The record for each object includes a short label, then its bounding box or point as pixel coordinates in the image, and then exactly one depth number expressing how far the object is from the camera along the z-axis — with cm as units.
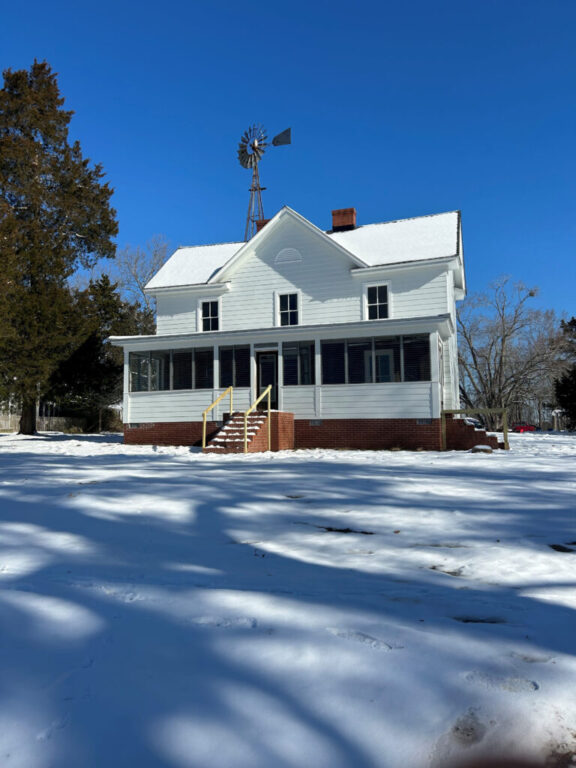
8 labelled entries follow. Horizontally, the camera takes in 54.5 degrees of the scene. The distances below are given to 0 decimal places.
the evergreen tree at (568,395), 3092
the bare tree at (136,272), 3653
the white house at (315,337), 1625
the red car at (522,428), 4398
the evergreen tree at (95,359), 2472
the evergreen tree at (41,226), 2316
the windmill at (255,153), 2878
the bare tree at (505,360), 3516
